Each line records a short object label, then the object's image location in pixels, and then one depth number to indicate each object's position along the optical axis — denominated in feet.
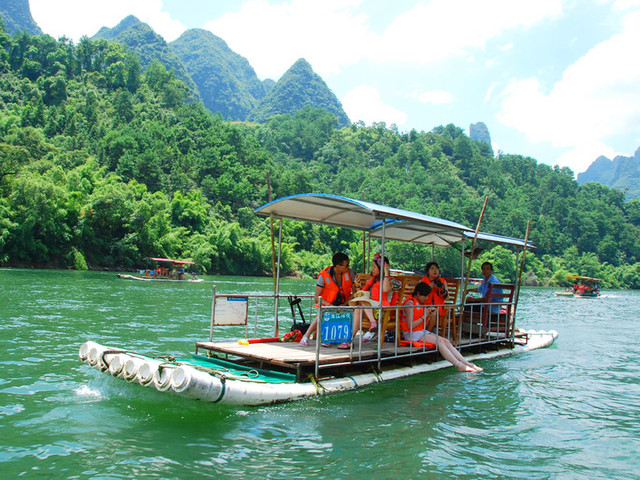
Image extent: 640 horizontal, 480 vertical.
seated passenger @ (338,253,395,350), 30.22
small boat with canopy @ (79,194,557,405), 22.93
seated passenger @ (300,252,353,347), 32.09
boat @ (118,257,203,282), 144.31
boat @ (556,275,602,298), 181.37
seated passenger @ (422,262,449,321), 33.35
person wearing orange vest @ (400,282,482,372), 32.37
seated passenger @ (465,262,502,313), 40.70
